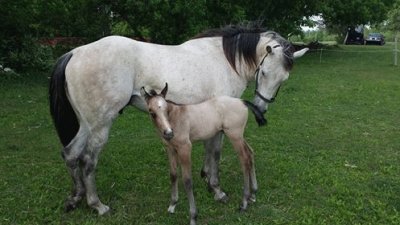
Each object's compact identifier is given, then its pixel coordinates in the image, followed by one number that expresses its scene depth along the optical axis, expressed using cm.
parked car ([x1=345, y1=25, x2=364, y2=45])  4068
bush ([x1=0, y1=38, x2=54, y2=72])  1376
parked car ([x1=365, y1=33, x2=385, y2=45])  4091
